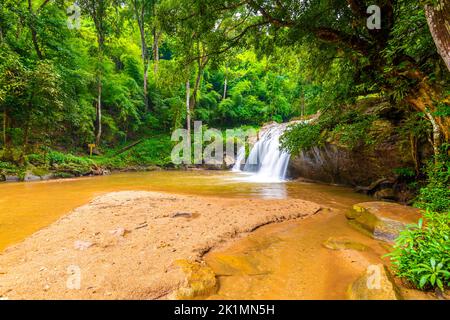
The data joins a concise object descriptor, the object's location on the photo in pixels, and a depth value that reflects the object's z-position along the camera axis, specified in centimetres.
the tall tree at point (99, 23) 1438
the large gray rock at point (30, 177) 960
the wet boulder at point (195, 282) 202
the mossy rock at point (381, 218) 329
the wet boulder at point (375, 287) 177
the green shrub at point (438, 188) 383
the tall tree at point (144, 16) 1745
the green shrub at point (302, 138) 709
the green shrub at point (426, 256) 189
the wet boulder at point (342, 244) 302
